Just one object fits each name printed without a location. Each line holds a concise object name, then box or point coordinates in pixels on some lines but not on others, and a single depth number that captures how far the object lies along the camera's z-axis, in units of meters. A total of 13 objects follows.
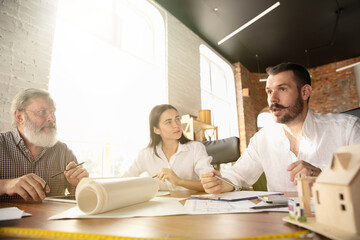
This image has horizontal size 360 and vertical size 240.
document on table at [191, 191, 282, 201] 0.83
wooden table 0.42
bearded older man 1.32
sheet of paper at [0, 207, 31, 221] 0.56
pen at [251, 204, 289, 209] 0.63
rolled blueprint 0.62
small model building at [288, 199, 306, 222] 0.43
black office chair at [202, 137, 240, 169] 2.11
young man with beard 1.34
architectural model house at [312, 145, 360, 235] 0.35
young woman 1.85
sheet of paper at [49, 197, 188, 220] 0.59
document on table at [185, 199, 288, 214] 0.61
